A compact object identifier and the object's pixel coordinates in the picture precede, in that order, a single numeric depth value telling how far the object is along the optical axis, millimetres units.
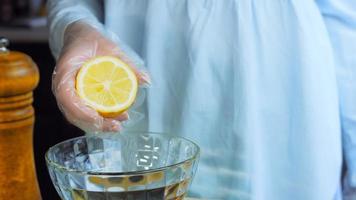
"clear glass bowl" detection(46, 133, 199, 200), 787
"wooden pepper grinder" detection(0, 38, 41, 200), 794
